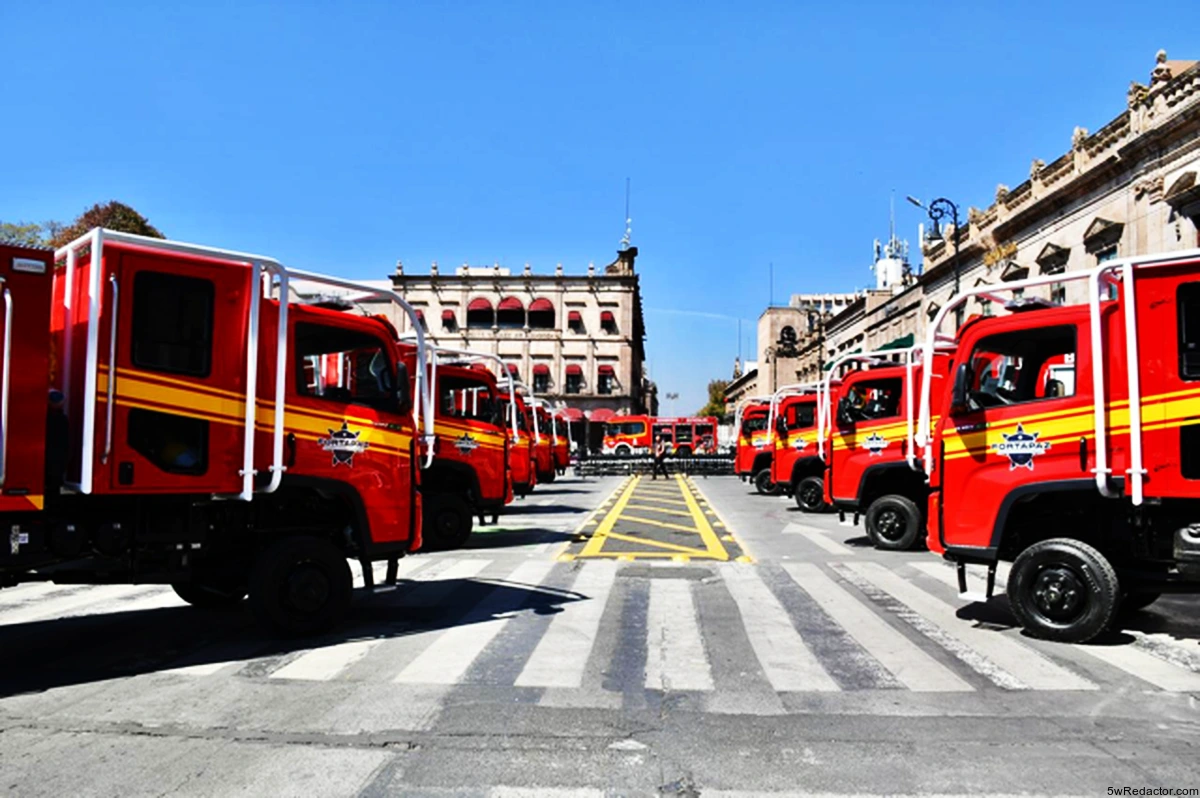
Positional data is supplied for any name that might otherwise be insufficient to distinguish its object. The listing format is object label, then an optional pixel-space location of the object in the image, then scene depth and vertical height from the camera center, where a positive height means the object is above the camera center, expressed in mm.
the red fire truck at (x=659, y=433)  55312 +1177
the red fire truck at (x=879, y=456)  13445 -28
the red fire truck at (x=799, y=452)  20094 +35
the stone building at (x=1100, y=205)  24297 +8654
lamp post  27453 +7698
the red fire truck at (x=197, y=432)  5734 +123
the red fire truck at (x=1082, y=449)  6688 +54
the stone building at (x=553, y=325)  76438 +11091
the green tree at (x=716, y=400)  140500 +8762
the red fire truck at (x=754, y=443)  26906 +318
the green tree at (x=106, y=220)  38281 +10204
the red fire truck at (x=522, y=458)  18500 -148
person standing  37447 -412
